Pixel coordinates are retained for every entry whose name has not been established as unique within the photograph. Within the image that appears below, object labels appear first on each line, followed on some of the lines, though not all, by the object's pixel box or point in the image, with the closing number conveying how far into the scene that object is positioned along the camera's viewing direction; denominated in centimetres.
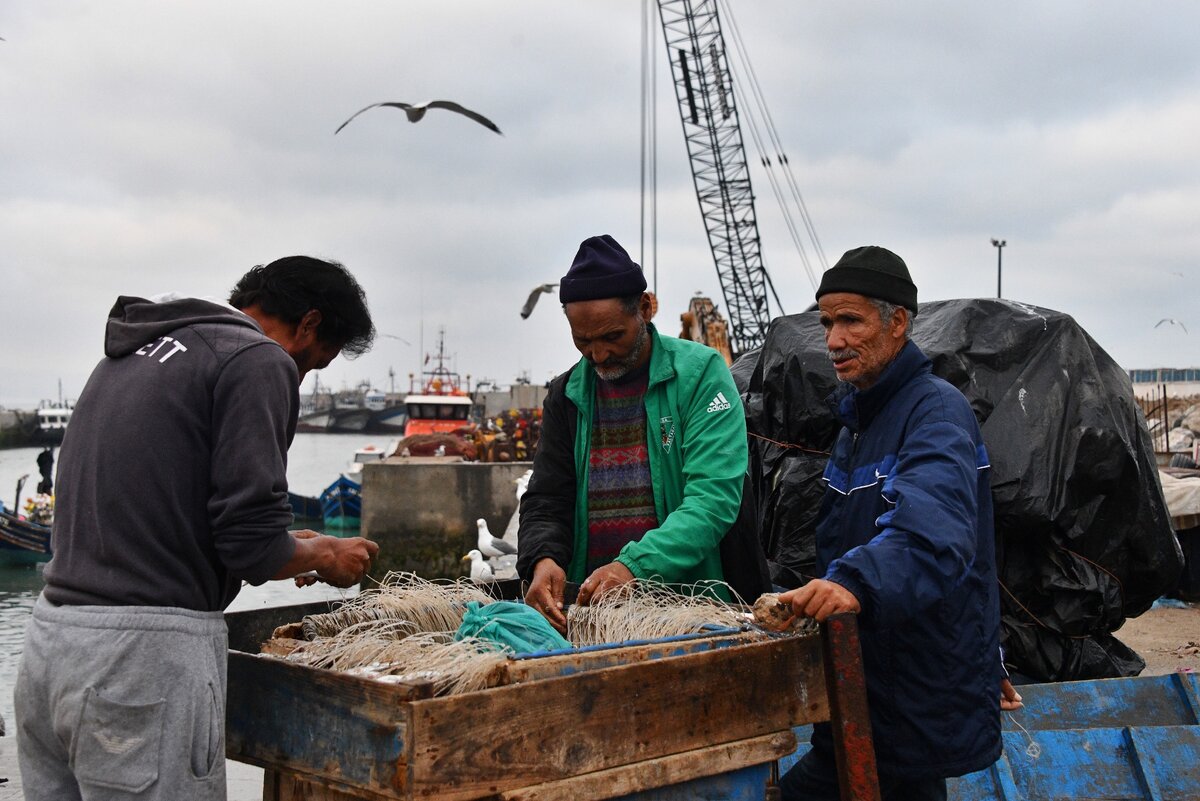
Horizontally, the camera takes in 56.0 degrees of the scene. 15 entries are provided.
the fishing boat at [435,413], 3350
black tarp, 471
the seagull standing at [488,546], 1347
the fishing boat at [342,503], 3133
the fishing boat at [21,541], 2389
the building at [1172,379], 4365
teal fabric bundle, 252
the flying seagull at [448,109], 1600
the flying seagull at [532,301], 3016
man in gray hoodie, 216
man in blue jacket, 245
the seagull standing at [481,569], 1164
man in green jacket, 322
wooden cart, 204
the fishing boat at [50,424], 8781
